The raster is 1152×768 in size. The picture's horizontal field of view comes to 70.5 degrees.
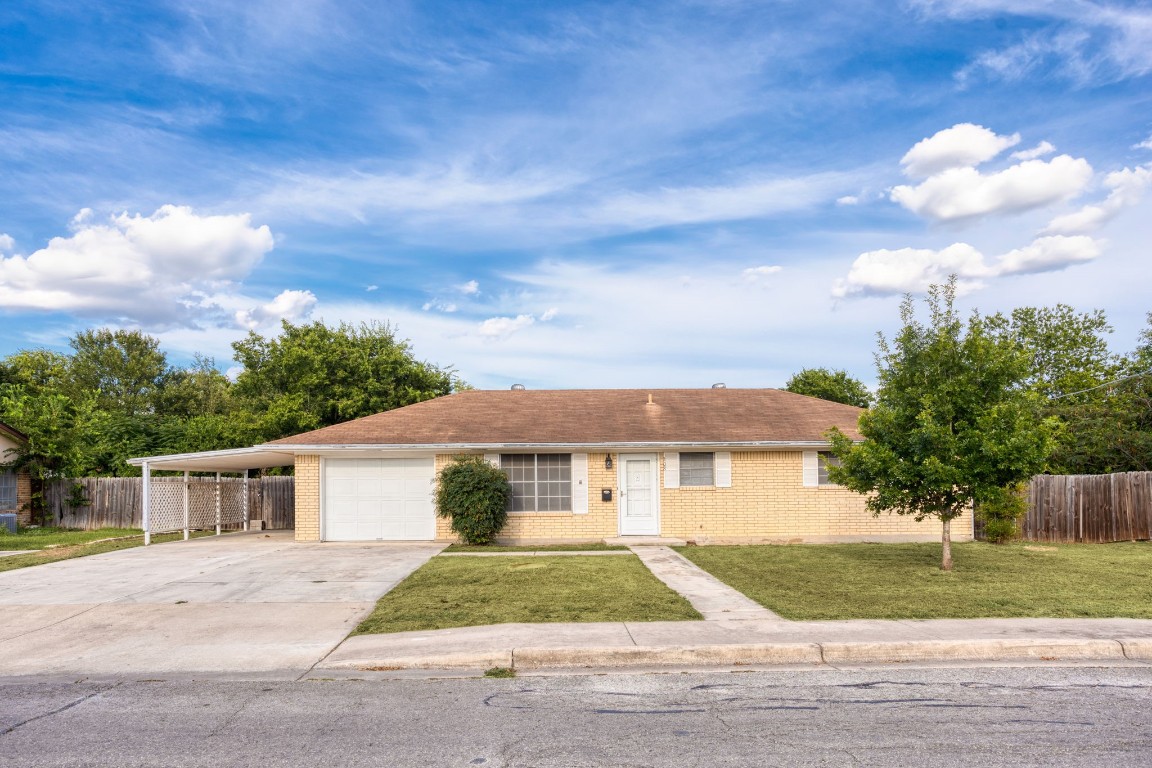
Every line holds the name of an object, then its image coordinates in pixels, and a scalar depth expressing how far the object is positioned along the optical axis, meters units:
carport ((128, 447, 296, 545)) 18.44
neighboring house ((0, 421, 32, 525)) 24.52
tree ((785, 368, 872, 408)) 42.44
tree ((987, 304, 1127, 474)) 26.56
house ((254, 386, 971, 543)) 18.58
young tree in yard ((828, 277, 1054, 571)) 11.74
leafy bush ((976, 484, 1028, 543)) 17.88
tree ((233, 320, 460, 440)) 34.69
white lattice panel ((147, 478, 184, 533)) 20.03
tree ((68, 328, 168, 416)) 54.31
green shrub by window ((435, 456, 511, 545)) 17.30
